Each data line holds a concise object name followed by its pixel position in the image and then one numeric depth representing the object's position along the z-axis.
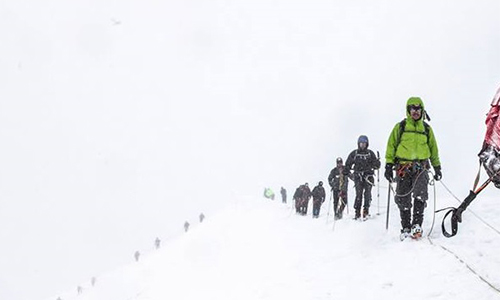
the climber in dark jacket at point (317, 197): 22.84
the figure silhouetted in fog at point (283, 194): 41.62
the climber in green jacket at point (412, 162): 9.17
